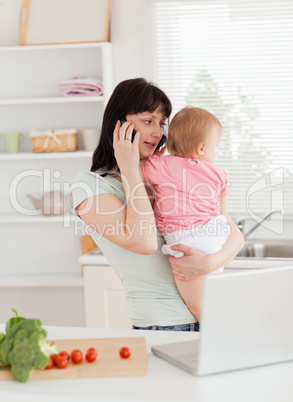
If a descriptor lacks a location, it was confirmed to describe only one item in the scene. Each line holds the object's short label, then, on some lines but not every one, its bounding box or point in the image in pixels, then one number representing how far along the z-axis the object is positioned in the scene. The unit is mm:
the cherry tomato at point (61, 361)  2572
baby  3100
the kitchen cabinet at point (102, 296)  4337
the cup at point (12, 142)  4745
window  4591
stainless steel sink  4587
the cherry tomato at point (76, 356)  2598
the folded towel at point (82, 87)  4630
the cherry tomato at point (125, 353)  2624
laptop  2492
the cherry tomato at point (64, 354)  2605
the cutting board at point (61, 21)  4712
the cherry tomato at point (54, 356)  2598
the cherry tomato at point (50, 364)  2585
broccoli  2500
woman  2911
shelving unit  4774
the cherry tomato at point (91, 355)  2602
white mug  4694
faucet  4579
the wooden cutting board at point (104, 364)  2548
